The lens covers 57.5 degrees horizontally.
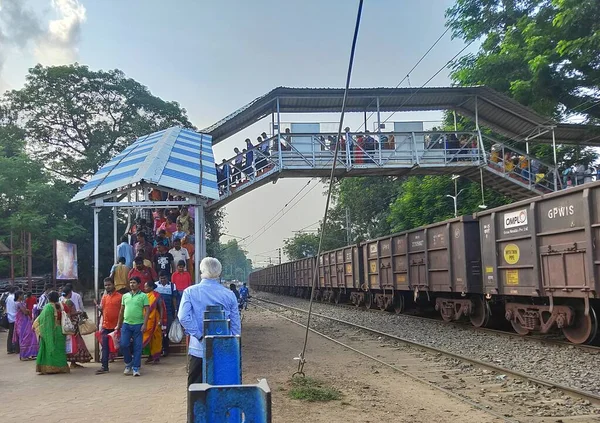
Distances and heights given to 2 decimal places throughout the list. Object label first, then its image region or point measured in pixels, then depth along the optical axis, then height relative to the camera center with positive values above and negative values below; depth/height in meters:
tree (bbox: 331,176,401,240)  39.03 +4.51
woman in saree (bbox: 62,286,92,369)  8.47 -1.13
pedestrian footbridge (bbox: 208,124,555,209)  17.56 +3.30
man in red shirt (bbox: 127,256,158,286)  8.93 -0.05
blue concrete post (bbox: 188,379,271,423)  2.05 -0.52
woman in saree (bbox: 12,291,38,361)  10.18 -1.16
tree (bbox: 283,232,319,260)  72.38 +2.38
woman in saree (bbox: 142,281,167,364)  8.40 -0.93
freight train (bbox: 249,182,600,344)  8.61 -0.18
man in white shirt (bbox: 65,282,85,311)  9.53 -0.55
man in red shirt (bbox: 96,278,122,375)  8.12 -0.66
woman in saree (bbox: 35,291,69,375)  8.12 -1.13
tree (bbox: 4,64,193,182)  32.66 +9.39
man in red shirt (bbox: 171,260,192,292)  9.23 -0.19
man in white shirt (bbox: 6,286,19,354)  11.27 -1.03
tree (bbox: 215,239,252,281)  117.05 +0.38
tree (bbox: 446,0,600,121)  19.25 +7.99
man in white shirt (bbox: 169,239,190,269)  9.95 +0.25
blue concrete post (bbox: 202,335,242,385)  3.57 -0.61
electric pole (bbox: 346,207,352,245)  41.47 +2.99
